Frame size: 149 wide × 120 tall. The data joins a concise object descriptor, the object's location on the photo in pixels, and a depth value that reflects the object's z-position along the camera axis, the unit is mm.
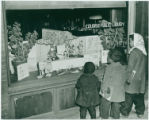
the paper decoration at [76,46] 6234
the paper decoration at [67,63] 6111
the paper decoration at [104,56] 6648
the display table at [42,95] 5605
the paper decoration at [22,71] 5645
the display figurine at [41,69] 5945
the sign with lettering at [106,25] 6298
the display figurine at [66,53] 6180
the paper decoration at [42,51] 5877
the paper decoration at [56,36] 5859
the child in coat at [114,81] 5203
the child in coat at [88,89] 5215
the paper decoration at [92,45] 6383
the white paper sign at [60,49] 6109
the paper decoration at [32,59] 5798
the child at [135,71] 5547
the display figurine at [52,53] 6038
